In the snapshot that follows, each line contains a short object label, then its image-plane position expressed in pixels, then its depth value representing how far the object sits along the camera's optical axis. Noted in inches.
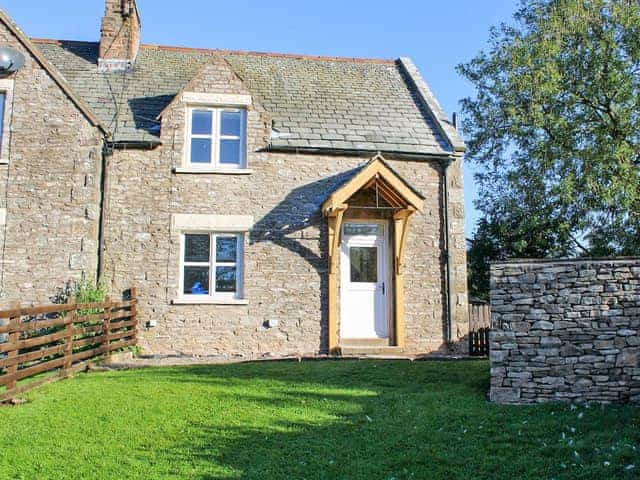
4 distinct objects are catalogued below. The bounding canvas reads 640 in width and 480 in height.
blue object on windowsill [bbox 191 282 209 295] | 518.0
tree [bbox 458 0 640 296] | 647.8
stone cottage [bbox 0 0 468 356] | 502.3
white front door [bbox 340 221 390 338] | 530.9
